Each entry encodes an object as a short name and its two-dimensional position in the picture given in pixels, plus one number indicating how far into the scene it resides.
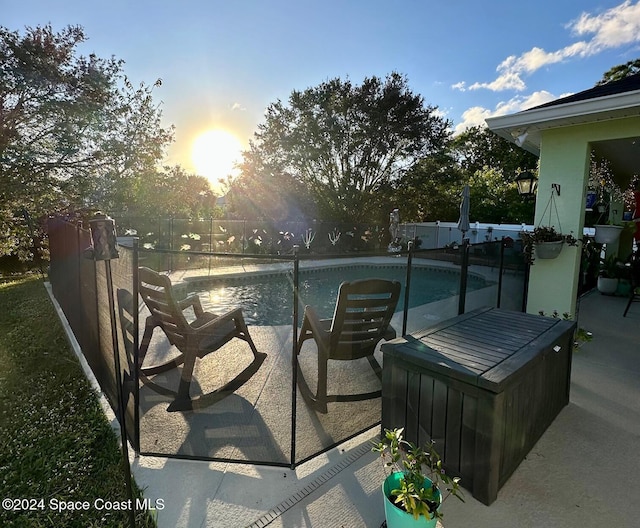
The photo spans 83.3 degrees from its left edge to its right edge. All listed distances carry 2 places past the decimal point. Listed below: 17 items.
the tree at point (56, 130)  7.23
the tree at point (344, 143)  17.28
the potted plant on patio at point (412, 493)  1.49
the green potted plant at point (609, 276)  6.80
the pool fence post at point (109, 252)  1.66
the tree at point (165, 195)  10.35
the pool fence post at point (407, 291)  2.84
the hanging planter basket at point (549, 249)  4.18
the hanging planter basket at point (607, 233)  4.48
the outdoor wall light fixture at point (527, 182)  5.49
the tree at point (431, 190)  18.22
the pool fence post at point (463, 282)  3.59
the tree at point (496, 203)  16.48
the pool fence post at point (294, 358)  2.09
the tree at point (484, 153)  21.61
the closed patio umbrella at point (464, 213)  8.62
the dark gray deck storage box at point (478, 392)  1.87
